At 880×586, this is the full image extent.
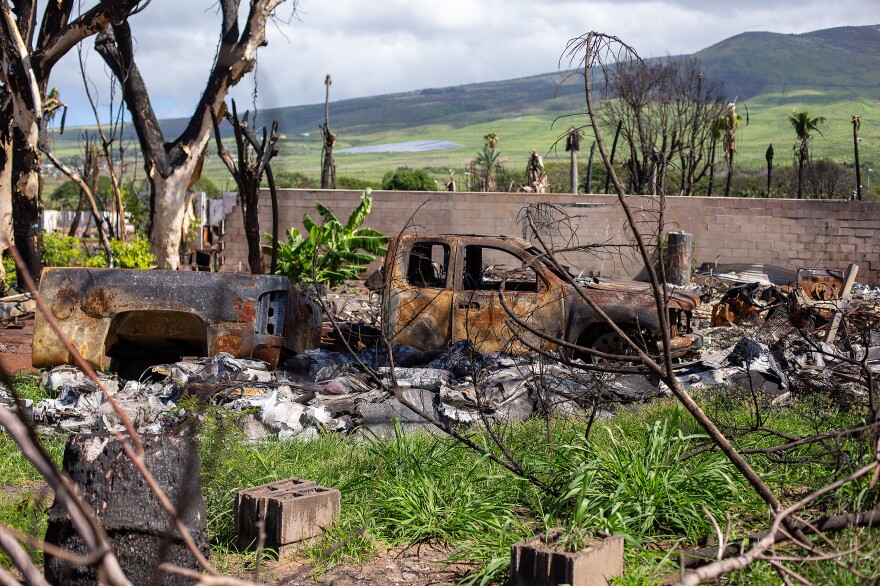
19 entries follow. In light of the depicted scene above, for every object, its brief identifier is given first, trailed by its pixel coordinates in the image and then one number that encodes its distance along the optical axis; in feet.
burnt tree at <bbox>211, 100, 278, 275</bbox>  36.81
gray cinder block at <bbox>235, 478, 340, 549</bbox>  15.13
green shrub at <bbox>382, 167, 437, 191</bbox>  214.48
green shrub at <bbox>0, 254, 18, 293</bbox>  49.42
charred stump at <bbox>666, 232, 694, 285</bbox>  62.08
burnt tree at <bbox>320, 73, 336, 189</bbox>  109.19
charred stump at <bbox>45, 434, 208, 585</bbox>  12.84
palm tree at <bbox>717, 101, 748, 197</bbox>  148.26
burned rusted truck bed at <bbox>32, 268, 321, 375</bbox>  27.86
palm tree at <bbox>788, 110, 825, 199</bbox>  152.35
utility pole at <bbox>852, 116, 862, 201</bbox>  108.66
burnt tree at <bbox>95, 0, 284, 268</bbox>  51.65
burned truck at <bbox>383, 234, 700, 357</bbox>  29.48
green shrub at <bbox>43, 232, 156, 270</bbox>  50.44
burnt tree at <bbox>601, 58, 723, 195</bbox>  142.51
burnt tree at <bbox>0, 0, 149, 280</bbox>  39.83
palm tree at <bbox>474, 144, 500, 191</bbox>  140.05
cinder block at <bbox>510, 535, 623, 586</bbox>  12.37
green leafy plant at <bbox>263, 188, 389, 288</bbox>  54.95
